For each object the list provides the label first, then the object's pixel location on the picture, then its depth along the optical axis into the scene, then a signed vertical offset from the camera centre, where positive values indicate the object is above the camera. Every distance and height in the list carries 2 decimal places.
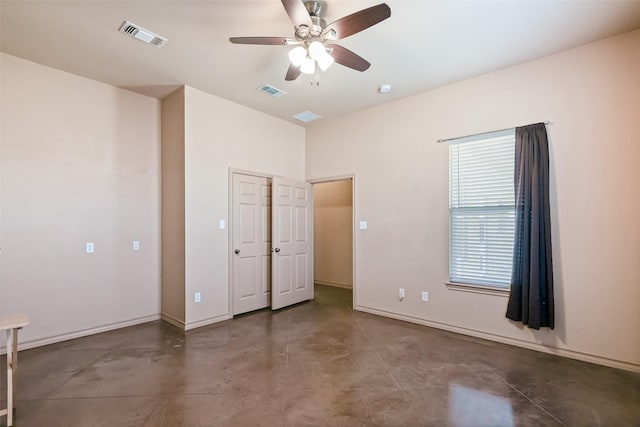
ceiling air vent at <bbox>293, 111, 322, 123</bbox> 4.84 +1.66
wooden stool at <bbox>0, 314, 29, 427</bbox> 1.96 -0.80
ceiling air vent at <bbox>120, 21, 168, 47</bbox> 2.71 +1.70
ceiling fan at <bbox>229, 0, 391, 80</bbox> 2.11 +1.39
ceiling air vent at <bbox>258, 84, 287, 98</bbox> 3.92 +1.67
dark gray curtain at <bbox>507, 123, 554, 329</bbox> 3.07 -0.18
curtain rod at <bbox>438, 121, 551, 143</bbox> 3.17 +0.98
